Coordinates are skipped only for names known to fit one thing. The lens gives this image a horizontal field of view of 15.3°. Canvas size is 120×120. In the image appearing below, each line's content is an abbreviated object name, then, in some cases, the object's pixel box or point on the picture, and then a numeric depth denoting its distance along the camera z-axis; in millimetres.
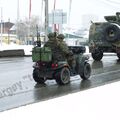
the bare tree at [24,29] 75262
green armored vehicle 23891
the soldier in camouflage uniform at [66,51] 13203
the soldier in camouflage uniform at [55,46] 13164
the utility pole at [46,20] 32122
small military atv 12945
